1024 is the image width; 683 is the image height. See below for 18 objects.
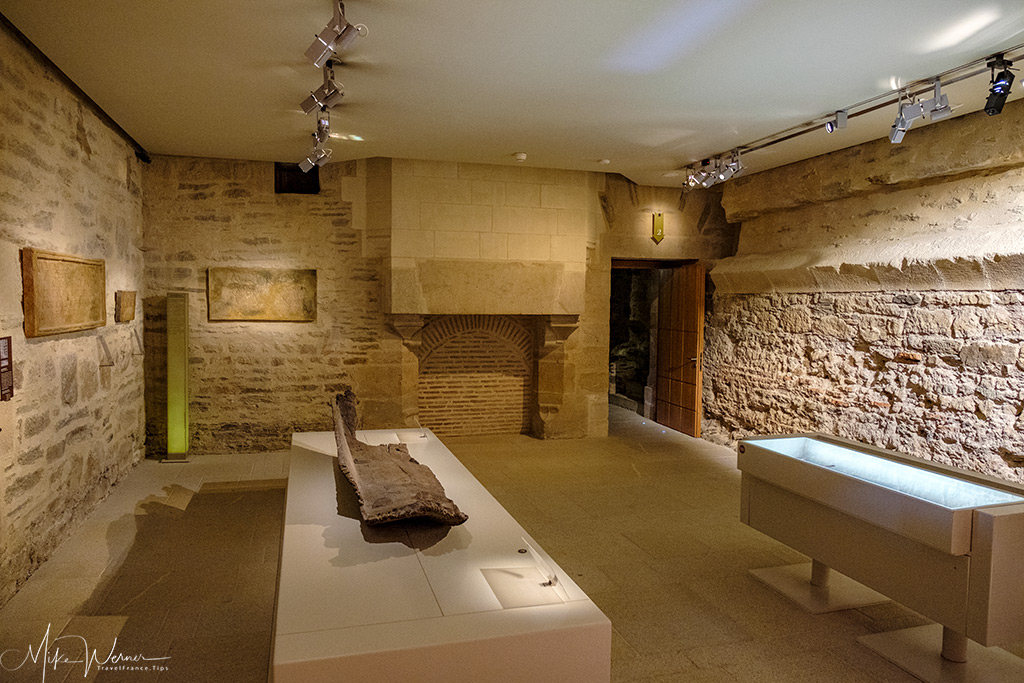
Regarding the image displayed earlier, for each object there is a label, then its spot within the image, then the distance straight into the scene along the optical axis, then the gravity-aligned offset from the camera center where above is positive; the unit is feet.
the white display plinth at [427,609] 5.63 -3.01
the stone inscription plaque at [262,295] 20.34 +0.33
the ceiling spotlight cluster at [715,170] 18.85 +4.40
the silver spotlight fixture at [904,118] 12.94 +4.13
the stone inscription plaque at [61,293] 11.31 +0.18
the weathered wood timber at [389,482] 8.18 -2.58
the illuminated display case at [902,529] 7.84 -3.07
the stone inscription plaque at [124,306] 16.92 -0.09
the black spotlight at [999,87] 11.30 +4.17
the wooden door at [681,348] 23.76 -1.34
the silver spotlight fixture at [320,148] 13.97 +3.90
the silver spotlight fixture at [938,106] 12.34 +4.18
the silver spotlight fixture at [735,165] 18.76 +4.42
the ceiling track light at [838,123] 14.88 +4.59
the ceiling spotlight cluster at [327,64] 9.70 +4.20
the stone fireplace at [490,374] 23.21 -2.40
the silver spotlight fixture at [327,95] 12.26 +4.21
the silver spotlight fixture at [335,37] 9.67 +4.23
